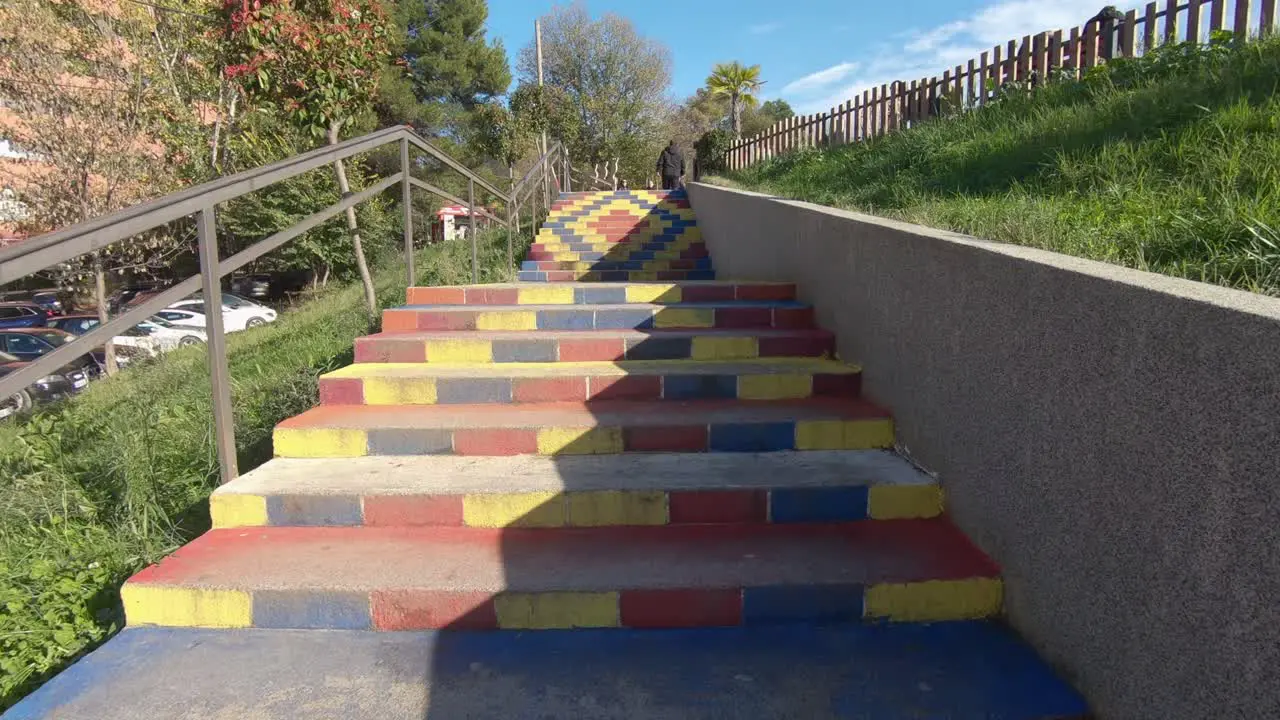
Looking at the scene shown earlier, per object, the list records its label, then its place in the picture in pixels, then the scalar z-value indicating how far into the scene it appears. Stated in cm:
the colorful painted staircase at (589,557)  201
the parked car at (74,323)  1344
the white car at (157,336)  1264
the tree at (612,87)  2762
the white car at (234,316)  1744
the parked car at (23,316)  1556
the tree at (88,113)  1099
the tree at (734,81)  2667
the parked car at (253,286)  2553
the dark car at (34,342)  1102
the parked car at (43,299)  1712
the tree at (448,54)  2917
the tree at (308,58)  630
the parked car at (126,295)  1722
